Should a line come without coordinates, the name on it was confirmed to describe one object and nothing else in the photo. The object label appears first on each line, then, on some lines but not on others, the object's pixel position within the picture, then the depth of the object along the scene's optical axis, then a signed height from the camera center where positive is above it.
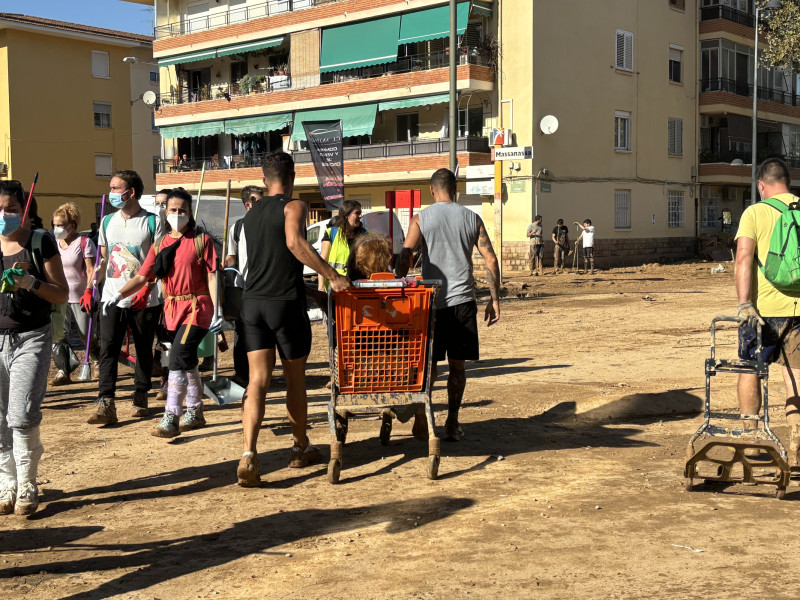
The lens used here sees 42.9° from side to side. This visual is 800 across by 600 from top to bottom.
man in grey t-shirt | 7.43 -0.16
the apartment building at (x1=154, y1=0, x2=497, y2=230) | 36.50 +6.31
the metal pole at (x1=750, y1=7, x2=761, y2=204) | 39.11 +4.71
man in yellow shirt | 6.61 -0.47
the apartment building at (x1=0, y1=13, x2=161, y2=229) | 50.03 +7.29
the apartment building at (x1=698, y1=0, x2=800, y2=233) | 42.88 +5.53
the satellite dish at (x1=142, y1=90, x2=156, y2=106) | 48.19 +7.09
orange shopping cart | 6.60 -0.67
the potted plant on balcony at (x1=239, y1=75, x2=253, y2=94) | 44.31 +7.06
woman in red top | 8.06 -0.30
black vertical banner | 20.02 +1.77
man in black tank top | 6.56 -0.30
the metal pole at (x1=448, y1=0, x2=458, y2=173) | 22.31 +3.69
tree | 33.34 +6.67
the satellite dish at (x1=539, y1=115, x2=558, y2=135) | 34.28 +3.98
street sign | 22.44 +1.98
